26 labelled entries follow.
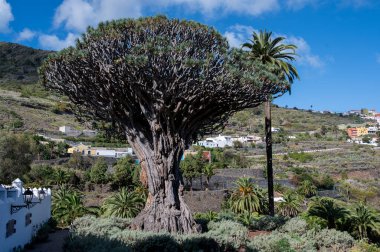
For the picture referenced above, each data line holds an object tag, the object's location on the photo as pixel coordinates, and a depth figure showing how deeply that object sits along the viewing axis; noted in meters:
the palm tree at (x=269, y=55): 21.69
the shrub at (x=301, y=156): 80.42
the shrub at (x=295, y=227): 16.77
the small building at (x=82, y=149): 68.25
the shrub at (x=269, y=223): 18.72
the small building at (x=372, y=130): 139.18
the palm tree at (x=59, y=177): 44.09
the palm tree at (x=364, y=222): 22.09
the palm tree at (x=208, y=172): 50.56
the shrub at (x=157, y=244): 13.54
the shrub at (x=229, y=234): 14.83
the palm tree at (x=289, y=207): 34.53
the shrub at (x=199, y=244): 13.68
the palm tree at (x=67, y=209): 26.11
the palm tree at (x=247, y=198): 32.66
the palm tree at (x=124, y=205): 25.27
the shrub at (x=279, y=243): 13.93
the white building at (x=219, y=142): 100.20
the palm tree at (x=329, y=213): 21.30
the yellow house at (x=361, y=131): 129.38
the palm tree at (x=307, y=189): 52.66
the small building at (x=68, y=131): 81.59
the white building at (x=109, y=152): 71.69
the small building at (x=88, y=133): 90.31
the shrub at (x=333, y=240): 15.58
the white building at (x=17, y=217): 14.23
